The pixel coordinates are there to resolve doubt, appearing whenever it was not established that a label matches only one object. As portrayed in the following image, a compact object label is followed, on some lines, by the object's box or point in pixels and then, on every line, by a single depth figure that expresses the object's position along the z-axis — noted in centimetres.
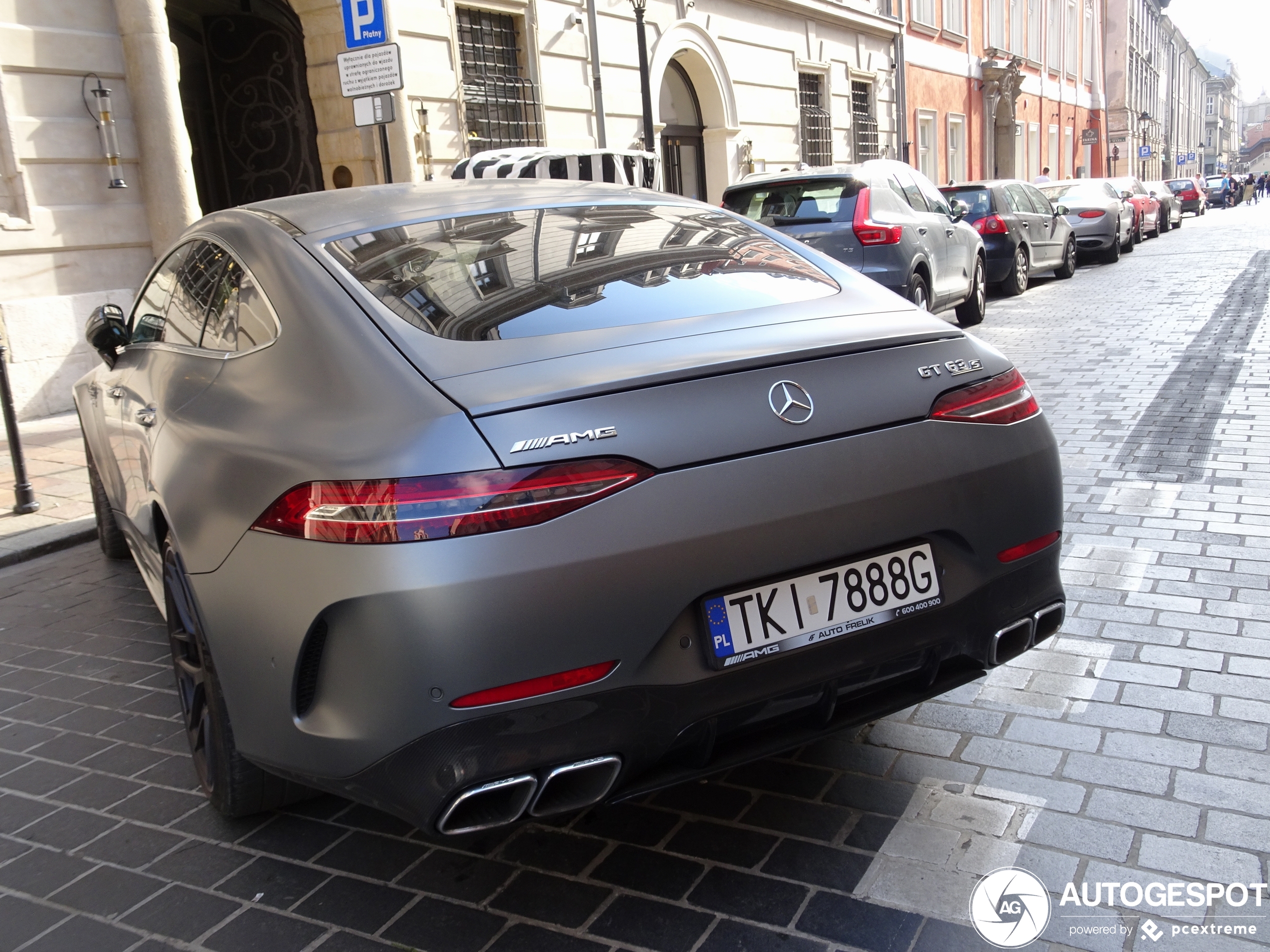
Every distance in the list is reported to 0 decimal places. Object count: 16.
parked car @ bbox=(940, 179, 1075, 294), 1470
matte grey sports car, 204
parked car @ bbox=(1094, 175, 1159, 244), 2481
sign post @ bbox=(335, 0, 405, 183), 795
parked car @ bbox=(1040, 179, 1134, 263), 2022
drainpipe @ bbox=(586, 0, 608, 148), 1572
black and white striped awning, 1152
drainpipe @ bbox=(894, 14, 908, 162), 2658
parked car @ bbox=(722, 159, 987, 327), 1006
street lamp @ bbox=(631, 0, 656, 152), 1466
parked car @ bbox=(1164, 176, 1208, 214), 4912
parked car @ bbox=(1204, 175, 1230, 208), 6581
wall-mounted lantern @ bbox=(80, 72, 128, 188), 989
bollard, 636
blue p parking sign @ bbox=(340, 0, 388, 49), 815
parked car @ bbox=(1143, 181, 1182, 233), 3058
